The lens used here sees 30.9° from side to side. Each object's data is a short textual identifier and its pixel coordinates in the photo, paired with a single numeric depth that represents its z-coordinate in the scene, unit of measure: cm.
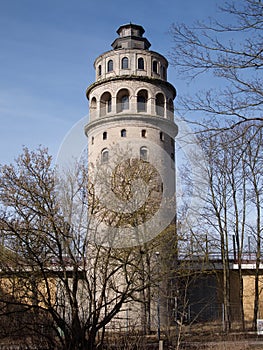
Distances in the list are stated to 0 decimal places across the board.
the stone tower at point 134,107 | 2581
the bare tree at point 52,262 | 1173
